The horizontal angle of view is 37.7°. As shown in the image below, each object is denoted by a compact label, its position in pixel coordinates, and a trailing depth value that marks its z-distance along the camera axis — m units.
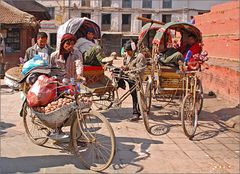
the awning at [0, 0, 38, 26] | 15.97
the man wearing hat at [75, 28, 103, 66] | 7.48
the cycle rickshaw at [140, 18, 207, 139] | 6.44
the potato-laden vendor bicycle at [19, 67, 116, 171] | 4.78
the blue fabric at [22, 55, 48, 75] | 5.36
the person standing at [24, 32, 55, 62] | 7.42
